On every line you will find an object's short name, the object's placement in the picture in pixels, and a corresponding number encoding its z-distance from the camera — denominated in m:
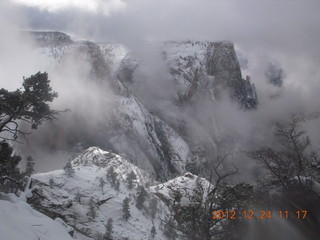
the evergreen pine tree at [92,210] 37.69
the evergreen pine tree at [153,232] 39.77
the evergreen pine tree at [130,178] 53.94
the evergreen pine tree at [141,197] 47.34
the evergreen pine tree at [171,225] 18.08
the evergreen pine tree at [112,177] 50.47
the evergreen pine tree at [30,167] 65.16
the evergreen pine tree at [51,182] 39.54
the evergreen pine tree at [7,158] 19.75
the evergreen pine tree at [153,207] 45.60
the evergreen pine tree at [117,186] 49.56
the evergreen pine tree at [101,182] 47.38
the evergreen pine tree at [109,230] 34.50
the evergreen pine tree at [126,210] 41.88
